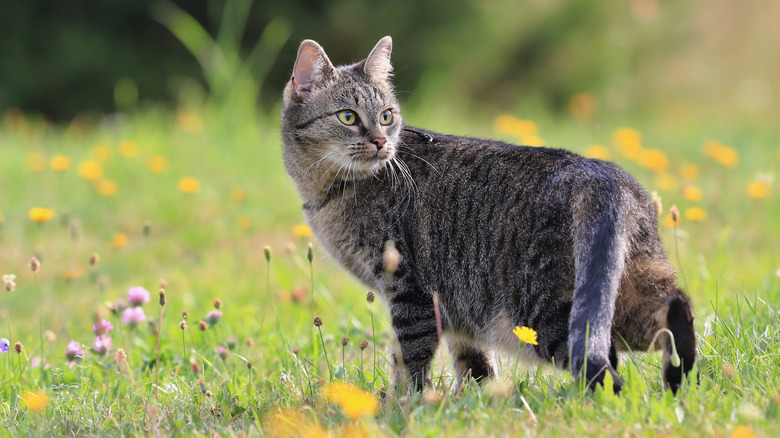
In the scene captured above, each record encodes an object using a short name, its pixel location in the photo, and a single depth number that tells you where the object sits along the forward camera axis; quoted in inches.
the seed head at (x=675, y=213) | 219.1
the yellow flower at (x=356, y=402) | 137.4
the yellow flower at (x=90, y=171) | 395.9
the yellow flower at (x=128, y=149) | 470.0
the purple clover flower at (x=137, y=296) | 237.8
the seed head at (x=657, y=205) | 213.3
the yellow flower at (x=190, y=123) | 538.3
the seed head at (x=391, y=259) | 176.1
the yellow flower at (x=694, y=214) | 269.5
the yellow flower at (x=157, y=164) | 431.2
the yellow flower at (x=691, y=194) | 291.8
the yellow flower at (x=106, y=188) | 394.3
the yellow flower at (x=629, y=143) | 383.6
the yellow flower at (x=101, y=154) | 472.8
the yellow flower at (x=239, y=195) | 354.3
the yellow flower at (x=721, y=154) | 371.9
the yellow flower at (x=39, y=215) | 276.4
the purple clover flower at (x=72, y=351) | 231.3
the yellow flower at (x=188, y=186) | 368.2
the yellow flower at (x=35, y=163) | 447.8
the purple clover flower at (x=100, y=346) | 236.2
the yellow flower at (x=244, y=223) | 337.7
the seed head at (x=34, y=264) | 220.7
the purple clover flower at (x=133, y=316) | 244.7
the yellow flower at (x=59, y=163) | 381.2
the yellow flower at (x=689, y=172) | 398.4
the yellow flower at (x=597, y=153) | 385.7
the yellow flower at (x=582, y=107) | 695.1
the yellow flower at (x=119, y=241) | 301.9
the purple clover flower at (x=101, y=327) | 244.1
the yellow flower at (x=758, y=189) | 320.5
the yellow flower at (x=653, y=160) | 350.0
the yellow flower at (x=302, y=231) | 266.4
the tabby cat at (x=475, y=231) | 179.6
